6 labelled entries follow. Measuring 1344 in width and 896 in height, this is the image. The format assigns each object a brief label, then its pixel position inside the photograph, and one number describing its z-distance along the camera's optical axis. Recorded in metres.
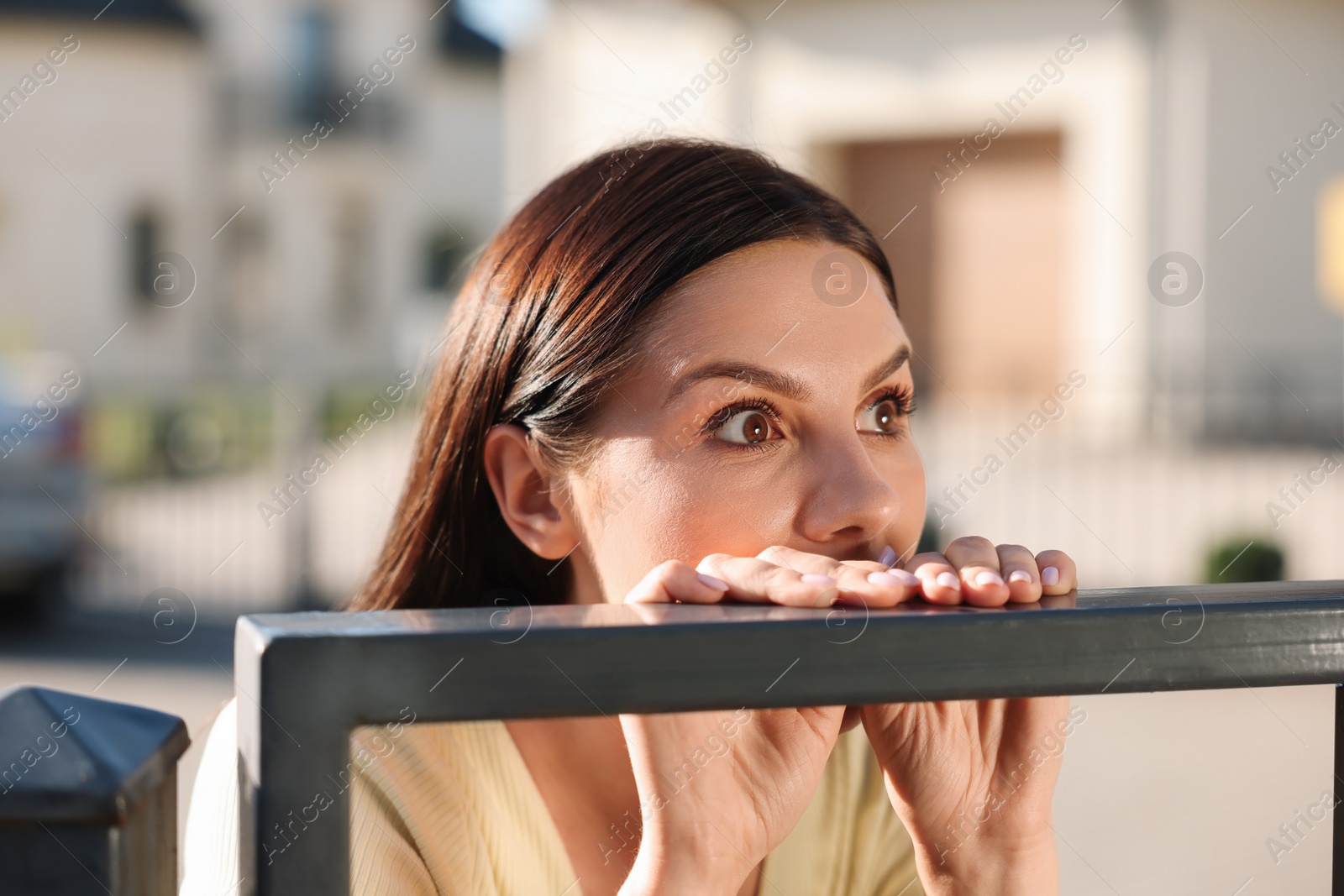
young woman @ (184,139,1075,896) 1.33
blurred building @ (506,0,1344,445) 11.17
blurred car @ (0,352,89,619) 7.89
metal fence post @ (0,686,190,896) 0.76
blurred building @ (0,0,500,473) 24.09
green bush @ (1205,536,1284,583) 7.05
